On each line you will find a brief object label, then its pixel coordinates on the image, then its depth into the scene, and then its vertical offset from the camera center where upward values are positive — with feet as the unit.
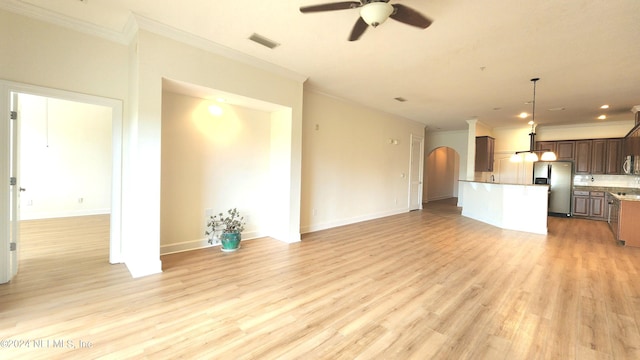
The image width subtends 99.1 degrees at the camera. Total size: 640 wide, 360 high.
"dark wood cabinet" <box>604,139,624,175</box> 23.68 +2.15
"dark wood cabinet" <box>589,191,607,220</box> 24.03 -2.16
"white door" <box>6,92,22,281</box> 9.34 -0.60
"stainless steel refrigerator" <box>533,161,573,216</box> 25.45 -0.12
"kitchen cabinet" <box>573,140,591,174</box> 25.00 +2.19
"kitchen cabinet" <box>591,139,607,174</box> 24.35 +2.26
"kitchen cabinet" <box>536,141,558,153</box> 26.65 +3.34
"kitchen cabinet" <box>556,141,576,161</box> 25.75 +2.90
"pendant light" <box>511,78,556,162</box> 16.35 +1.58
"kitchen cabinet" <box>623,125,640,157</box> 19.26 +2.99
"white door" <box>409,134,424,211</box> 27.23 +0.43
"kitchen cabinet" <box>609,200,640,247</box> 15.57 -2.38
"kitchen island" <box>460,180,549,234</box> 18.67 -1.99
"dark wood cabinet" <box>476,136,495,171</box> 25.98 +2.48
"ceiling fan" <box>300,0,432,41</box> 6.68 +4.19
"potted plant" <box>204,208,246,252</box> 13.25 -2.94
